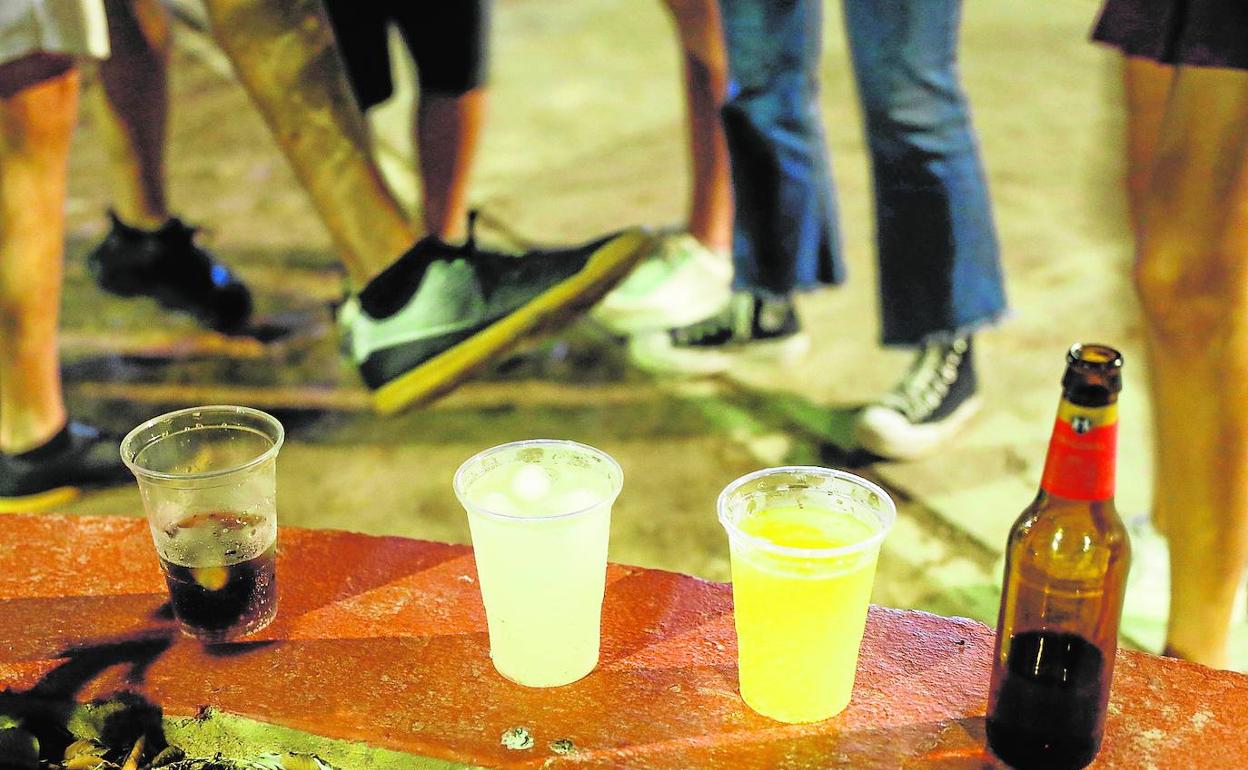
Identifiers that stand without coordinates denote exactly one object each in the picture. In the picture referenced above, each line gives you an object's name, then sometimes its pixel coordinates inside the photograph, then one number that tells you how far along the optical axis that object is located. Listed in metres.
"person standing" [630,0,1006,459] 2.36
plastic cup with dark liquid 1.41
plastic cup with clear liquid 1.29
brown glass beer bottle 1.18
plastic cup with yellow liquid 1.22
